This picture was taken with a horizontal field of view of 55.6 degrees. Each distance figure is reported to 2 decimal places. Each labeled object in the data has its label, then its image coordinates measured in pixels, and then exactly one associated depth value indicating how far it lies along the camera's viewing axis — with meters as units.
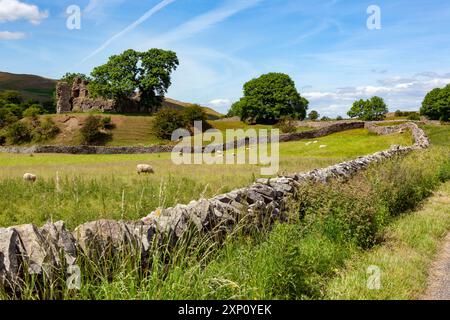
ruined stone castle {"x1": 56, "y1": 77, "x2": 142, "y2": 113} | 97.38
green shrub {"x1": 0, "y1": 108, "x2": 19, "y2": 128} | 81.50
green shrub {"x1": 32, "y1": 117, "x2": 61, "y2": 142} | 74.19
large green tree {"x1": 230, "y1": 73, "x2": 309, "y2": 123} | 98.06
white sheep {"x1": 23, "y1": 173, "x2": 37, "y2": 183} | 22.08
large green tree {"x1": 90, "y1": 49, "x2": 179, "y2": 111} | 91.56
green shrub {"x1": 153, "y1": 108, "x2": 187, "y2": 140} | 75.38
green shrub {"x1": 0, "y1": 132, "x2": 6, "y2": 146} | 75.97
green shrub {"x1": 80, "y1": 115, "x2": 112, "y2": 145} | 72.94
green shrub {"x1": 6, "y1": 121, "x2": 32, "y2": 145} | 74.31
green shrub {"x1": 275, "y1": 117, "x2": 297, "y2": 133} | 68.06
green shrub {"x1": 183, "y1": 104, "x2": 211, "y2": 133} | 78.81
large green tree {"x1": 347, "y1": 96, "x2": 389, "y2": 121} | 148.34
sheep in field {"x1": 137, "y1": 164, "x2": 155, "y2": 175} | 26.53
